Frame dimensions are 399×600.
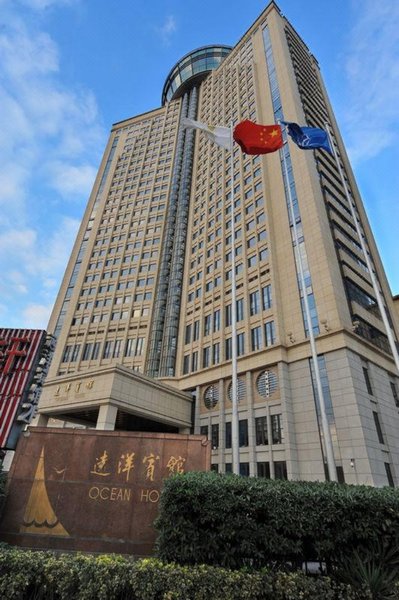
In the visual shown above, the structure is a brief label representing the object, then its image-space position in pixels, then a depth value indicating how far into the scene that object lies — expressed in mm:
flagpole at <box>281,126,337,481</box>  15999
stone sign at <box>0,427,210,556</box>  10703
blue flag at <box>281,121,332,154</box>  18734
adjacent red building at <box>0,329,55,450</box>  13383
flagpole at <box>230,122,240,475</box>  15238
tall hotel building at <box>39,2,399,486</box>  26078
